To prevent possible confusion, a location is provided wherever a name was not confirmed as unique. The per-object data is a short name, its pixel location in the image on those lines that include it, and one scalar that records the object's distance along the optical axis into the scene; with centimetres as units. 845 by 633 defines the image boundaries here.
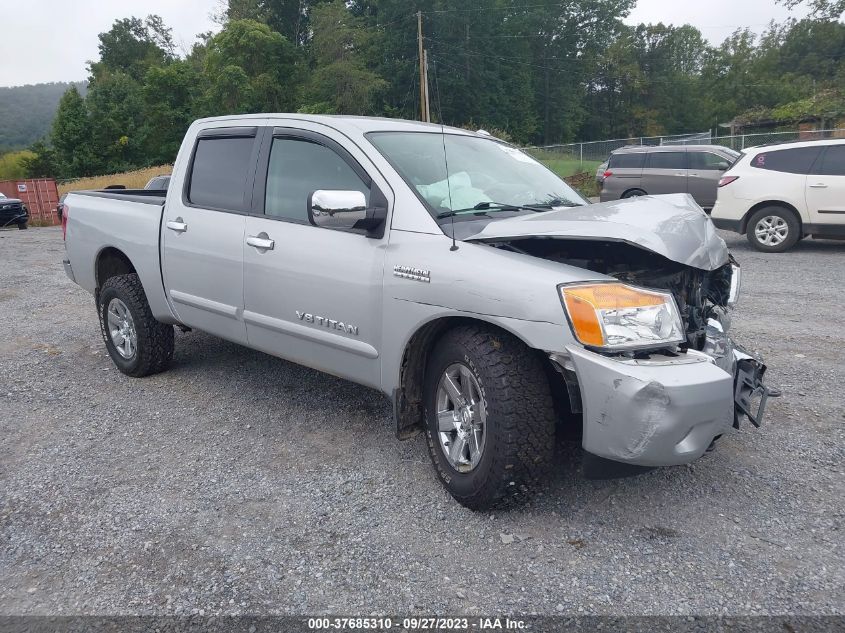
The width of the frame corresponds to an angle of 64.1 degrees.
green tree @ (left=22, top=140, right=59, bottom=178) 5653
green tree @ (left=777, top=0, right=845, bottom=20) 4994
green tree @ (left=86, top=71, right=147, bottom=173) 5819
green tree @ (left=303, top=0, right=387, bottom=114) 4722
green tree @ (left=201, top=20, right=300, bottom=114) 5044
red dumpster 2661
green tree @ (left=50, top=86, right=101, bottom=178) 5662
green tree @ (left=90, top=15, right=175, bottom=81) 8050
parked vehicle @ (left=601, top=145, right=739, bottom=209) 1469
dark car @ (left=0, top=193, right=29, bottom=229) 2159
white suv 998
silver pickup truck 265
